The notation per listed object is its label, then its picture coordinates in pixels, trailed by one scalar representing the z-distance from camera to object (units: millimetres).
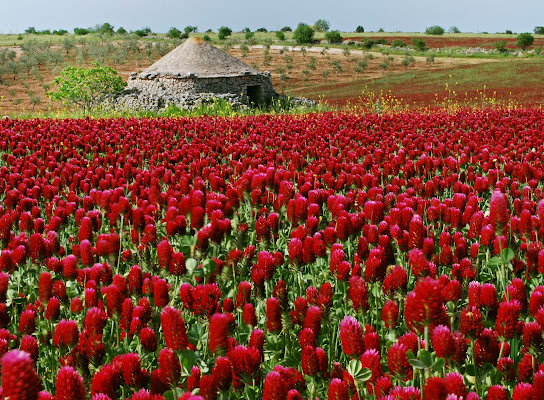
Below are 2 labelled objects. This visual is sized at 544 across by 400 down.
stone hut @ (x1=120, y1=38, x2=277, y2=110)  27125
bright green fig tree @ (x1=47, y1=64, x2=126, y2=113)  28141
